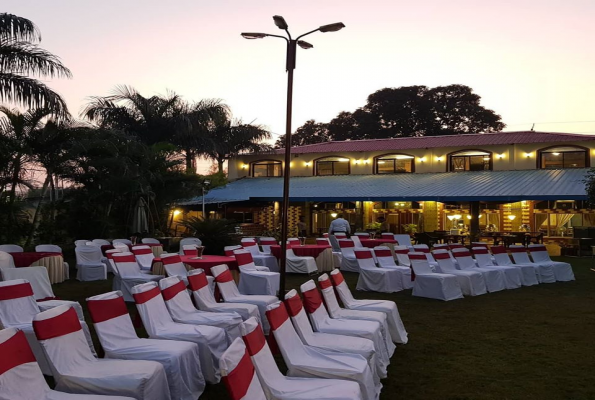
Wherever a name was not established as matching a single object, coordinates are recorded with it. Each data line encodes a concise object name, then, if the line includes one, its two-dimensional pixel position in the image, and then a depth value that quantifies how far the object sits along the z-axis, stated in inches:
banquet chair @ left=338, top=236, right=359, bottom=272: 579.5
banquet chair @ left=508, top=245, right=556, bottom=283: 501.4
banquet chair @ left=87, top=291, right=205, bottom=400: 177.3
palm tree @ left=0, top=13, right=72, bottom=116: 518.6
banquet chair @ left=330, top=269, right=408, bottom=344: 264.8
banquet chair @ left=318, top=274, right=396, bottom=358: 241.6
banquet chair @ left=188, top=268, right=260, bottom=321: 261.0
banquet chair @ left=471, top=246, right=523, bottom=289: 471.5
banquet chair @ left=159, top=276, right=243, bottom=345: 231.6
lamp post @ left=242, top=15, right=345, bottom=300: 330.6
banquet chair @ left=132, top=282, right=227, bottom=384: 204.5
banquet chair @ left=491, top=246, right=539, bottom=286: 487.8
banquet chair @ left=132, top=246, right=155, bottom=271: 438.6
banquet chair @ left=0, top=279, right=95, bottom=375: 215.8
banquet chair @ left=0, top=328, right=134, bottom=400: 135.5
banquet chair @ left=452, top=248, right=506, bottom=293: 450.6
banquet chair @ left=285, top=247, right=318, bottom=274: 545.3
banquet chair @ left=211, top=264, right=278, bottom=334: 289.0
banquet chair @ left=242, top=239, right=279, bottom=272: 526.3
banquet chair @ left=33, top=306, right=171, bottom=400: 152.2
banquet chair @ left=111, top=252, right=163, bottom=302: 378.9
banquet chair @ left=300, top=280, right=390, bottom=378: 216.2
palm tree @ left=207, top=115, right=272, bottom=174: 1222.3
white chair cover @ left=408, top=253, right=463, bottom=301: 400.8
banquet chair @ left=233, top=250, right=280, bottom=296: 375.9
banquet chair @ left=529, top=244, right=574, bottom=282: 510.3
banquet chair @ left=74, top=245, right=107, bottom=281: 502.9
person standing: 738.4
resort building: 916.6
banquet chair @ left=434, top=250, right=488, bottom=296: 426.0
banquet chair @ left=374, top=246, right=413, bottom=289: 454.9
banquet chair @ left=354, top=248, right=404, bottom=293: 435.7
